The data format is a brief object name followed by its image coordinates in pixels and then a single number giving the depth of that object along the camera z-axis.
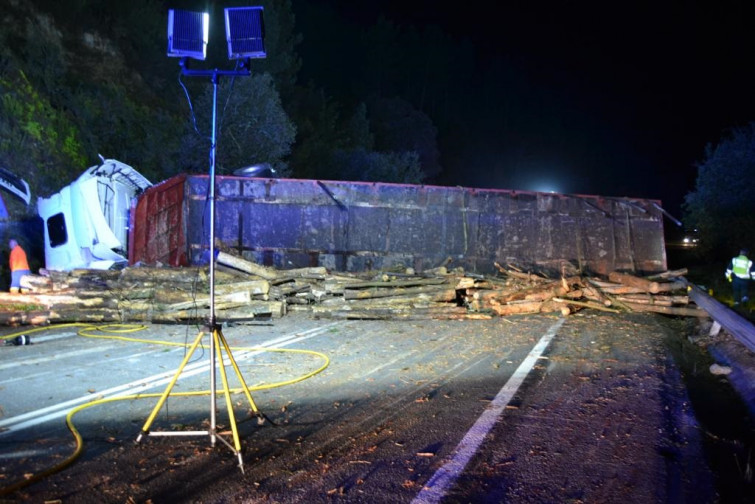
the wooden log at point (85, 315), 9.47
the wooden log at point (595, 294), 11.61
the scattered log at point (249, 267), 11.41
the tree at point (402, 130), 48.19
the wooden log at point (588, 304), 11.47
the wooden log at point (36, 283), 10.12
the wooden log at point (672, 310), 10.75
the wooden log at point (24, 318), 9.07
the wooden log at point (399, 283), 11.21
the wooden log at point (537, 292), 11.41
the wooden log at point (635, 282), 11.49
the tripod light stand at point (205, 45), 3.93
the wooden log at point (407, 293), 11.12
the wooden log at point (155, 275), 10.57
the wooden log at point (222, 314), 9.91
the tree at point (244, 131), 20.77
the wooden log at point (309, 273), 11.48
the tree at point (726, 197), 25.80
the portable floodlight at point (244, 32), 4.29
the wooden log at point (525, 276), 12.23
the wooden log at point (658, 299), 11.28
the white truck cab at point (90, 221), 12.91
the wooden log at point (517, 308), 11.22
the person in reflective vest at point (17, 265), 11.09
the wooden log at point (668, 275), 12.45
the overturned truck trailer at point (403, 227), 13.44
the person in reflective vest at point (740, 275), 13.20
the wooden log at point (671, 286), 11.48
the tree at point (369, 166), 33.47
